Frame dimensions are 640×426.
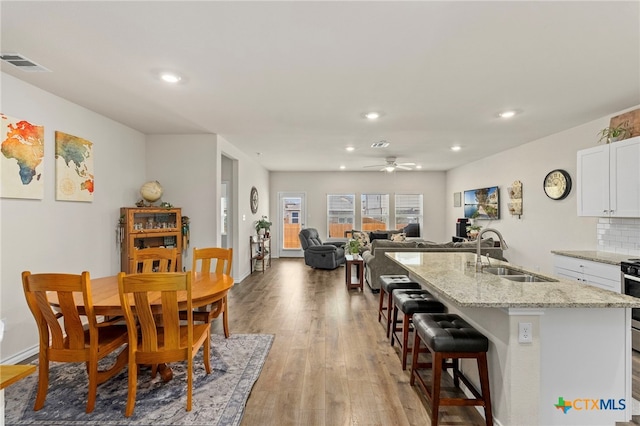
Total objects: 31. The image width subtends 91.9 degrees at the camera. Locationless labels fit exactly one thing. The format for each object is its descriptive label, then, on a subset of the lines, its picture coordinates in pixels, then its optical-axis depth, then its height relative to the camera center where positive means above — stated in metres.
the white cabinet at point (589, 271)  3.20 -0.67
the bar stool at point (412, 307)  2.65 -0.81
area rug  2.05 -1.36
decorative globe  4.45 +0.32
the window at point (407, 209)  9.40 +0.12
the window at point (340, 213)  9.43 -0.01
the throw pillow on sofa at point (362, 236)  7.53 -0.60
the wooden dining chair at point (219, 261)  3.26 -0.52
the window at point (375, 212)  9.42 +0.03
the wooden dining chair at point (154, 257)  3.26 -0.47
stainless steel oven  2.91 -0.69
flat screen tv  6.42 +0.22
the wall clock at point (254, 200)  7.16 +0.31
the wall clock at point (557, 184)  4.53 +0.44
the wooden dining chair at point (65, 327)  1.97 -0.78
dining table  2.14 -0.63
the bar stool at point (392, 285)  3.26 -0.77
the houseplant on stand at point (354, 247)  5.81 -0.64
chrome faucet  2.47 -0.36
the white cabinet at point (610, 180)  3.26 +0.38
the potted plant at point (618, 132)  3.55 +0.94
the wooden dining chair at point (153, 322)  1.97 -0.73
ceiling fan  6.74 +1.07
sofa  4.95 -0.60
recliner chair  7.25 -0.96
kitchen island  1.76 -0.85
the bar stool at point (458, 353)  1.89 -0.86
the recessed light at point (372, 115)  3.74 +1.21
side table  5.36 -1.02
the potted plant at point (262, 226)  7.28 -0.32
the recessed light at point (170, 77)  2.67 +1.20
